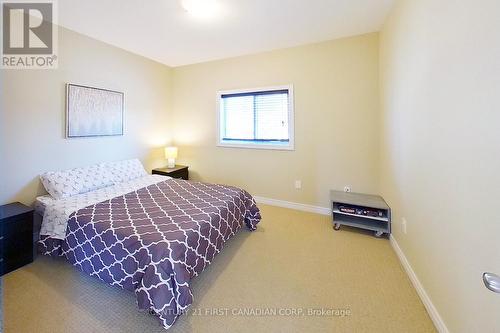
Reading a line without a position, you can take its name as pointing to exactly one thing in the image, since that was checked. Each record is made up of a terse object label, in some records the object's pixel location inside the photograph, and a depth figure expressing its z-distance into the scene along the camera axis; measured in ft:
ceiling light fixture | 7.23
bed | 4.79
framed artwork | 9.07
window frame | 11.12
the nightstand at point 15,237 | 6.44
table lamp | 13.44
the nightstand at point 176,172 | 12.63
